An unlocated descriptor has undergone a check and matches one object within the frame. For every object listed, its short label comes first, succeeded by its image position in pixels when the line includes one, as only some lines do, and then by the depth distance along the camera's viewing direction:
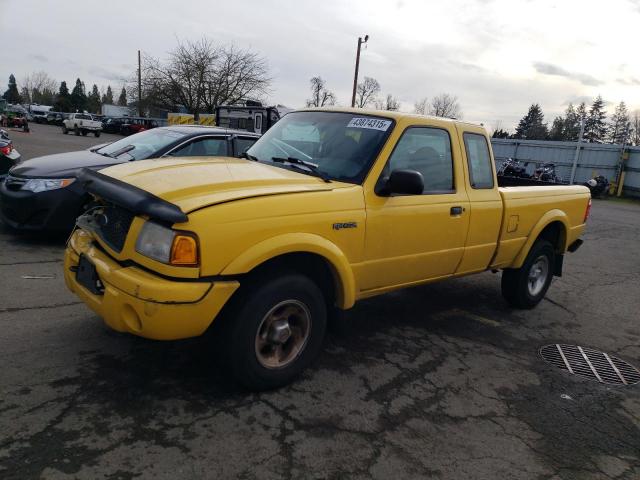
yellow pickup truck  2.85
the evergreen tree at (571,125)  69.64
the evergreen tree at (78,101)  88.31
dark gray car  5.88
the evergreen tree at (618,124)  76.38
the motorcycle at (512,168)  23.01
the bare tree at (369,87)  70.12
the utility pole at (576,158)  26.50
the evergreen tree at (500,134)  49.90
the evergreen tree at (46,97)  110.69
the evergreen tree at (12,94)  105.13
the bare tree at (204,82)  36.59
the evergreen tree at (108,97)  118.72
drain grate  4.20
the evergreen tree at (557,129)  71.54
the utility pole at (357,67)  32.50
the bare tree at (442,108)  67.80
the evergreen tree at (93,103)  96.01
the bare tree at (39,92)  115.44
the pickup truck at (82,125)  40.71
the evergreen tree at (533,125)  80.62
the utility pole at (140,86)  43.95
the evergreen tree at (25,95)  116.88
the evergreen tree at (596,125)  79.44
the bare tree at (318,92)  64.93
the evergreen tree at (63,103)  85.91
